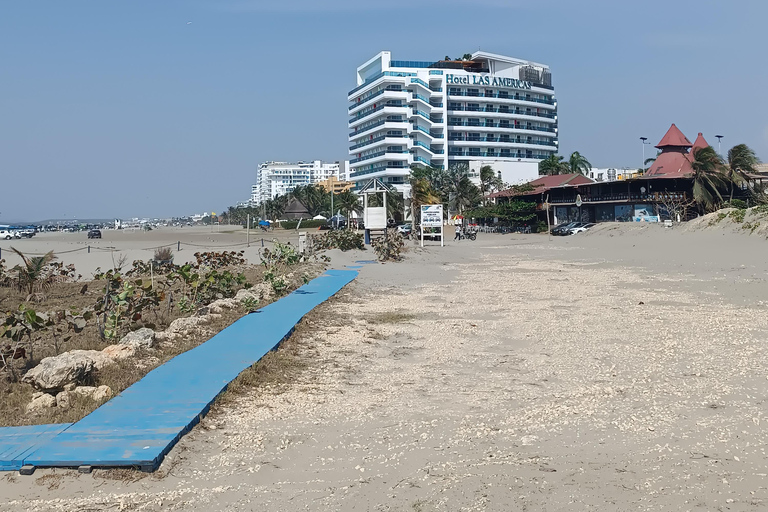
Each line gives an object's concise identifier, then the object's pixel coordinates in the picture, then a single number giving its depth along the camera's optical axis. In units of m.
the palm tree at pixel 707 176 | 53.47
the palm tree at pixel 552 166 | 98.81
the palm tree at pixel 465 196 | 83.62
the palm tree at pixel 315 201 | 125.31
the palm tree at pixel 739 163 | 54.53
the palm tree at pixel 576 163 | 98.69
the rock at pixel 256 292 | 14.75
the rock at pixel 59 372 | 7.11
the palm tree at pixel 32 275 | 15.91
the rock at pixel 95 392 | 6.97
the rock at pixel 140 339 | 9.34
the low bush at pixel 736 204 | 50.84
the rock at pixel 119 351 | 8.66
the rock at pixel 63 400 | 6.78
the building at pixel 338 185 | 178.18
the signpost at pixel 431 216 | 39.47
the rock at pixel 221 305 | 12.91
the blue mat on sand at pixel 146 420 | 5.33
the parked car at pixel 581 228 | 56.22
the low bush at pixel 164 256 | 25.33
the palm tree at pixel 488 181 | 87.36
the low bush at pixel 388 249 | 30.11
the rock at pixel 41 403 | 6.70
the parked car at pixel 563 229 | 57.56
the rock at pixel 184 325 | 10.65
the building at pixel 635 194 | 56.00
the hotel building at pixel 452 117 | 108.44
